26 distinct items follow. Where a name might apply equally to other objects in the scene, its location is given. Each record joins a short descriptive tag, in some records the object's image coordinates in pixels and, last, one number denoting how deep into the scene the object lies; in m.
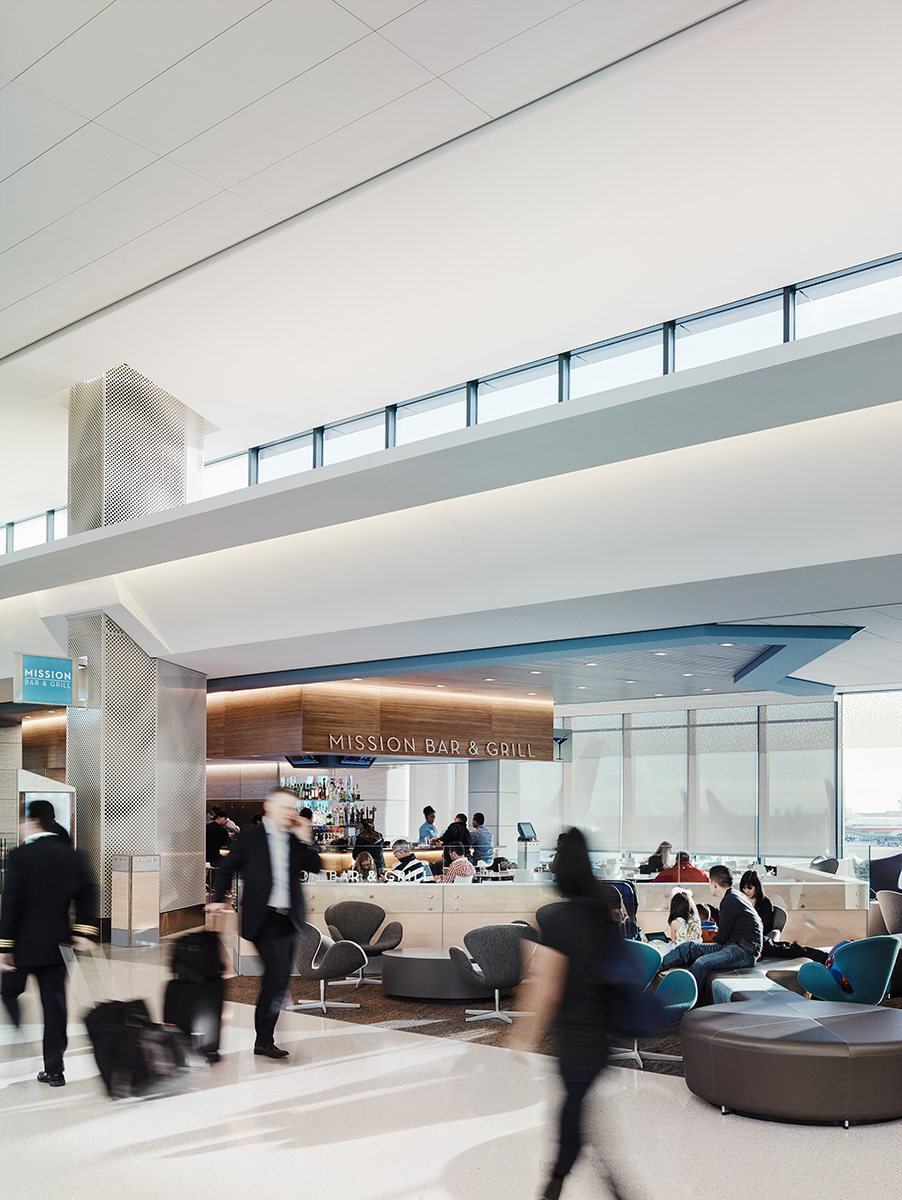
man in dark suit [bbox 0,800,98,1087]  6.16
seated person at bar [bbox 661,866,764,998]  7.77
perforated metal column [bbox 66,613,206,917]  13.61
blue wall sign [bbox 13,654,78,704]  12.85
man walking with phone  6.62
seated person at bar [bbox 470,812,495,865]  11.70
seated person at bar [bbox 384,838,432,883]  11.91
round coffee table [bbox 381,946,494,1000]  9.10
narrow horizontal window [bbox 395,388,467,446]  11.40
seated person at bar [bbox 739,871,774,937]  9.00
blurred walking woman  4.10
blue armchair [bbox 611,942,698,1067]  7.04
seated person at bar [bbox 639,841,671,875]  16.38
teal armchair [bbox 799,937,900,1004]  7.66
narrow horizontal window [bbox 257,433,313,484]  13.24
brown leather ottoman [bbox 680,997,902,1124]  5.41
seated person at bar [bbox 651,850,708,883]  12.42
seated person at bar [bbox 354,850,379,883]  11.13
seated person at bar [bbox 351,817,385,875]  11.66
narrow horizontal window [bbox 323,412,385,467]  12.30
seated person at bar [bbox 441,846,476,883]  11.21
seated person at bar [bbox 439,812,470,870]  16.89
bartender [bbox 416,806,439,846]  18.16
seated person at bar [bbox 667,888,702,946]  8.68
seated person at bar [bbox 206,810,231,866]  18.03
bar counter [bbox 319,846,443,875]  11.05
